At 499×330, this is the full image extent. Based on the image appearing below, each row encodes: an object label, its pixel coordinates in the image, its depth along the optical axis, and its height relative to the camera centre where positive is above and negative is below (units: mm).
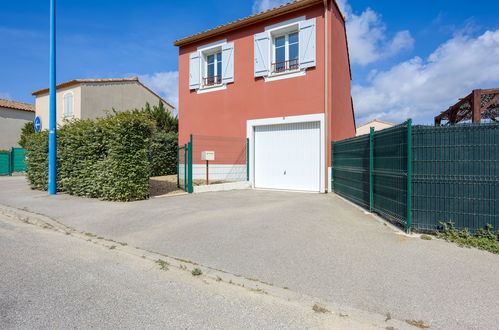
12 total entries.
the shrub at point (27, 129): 26794 +2952
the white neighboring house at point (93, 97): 21812 +5167
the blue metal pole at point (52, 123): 9719 +1275
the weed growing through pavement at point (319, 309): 2690 -1353
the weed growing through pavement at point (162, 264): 3771 -1345
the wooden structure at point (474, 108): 10047 +2299
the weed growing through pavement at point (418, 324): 2434 -1352
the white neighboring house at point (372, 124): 42000 +5399
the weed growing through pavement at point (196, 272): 3541 -1332
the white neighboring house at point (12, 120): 28530 +4127
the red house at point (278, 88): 10672 +3015
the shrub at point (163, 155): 15211 +364
